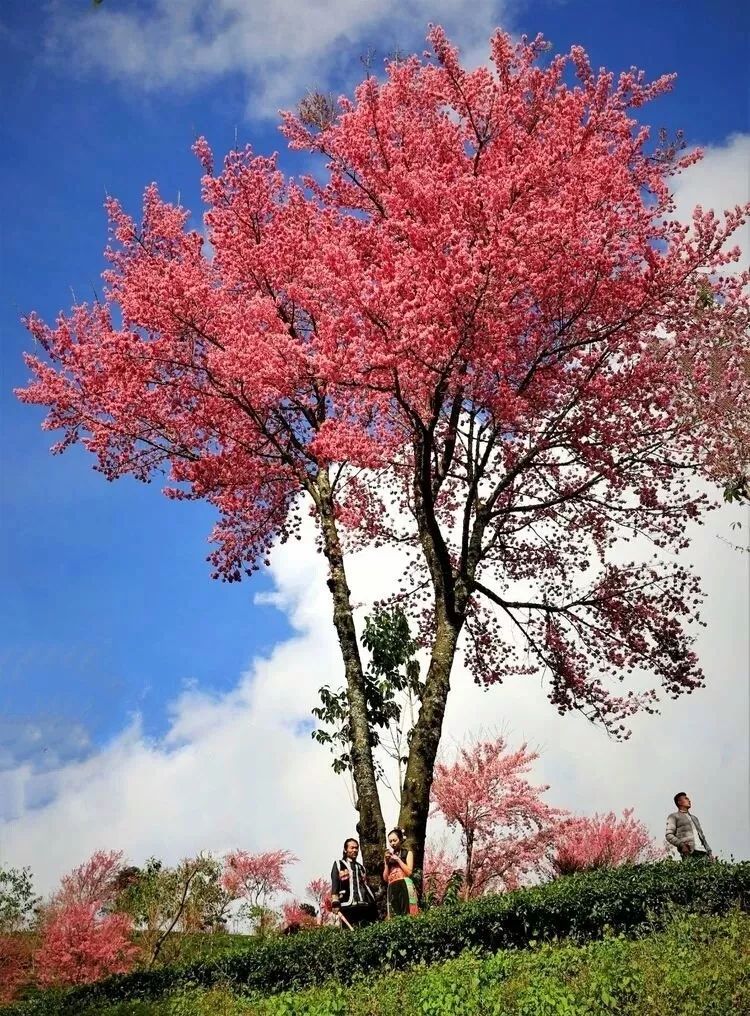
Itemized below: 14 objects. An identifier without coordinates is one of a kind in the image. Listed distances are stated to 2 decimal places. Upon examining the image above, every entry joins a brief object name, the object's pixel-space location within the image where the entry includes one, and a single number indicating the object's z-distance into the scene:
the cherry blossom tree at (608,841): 23.95
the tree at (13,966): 14.79
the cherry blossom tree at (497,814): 22.00
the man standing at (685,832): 11.80
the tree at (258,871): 24.95
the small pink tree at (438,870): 19.25
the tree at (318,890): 23.59
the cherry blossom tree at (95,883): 17.64
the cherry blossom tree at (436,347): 10.77
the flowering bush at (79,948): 15.02
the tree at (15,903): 19.06
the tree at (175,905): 17.12
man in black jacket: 10.44
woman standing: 10.29
